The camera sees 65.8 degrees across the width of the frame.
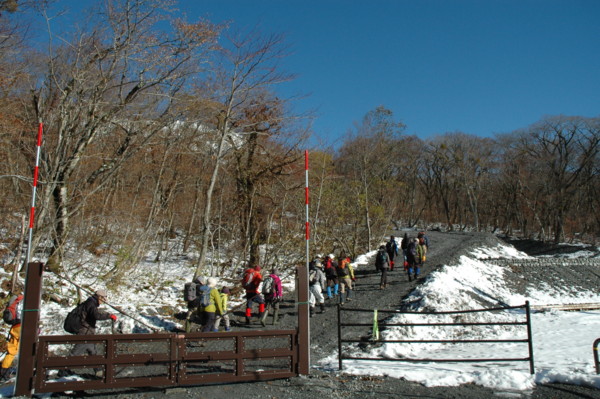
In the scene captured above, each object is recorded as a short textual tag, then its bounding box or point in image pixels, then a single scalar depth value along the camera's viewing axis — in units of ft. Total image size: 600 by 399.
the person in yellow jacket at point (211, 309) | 34.65
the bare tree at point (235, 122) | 56.08
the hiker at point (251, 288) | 43.55
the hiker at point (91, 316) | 28.04
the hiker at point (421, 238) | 69.98
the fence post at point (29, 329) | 23.72
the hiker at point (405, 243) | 64.49
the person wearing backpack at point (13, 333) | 27.78
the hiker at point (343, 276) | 52.39
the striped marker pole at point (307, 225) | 28.66
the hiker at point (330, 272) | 54.03
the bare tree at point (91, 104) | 47.80
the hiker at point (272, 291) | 44.32
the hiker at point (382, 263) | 59.21
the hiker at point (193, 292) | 36.15
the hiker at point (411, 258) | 63.00
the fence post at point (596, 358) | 26.71
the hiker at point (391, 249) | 71.56
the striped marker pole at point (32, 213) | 25.32
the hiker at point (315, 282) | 47.06
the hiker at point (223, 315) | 35.69
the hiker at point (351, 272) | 54.60
